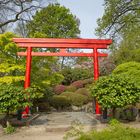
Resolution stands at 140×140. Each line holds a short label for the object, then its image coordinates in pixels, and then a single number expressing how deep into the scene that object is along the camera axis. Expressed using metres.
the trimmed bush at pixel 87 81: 29.21
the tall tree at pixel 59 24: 39.91
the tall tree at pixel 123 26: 22.48
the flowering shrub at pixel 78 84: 29.11
